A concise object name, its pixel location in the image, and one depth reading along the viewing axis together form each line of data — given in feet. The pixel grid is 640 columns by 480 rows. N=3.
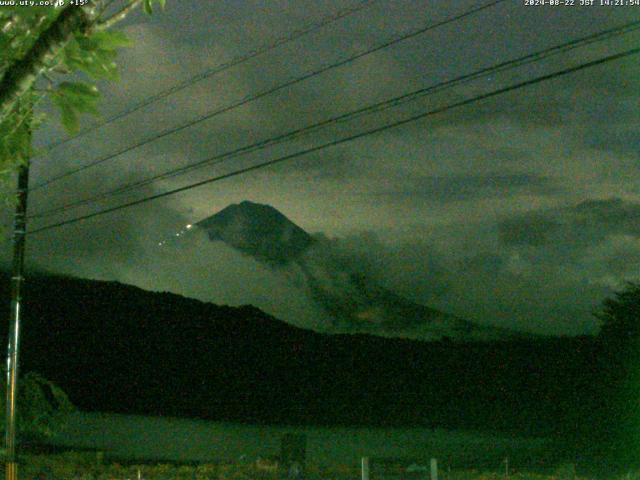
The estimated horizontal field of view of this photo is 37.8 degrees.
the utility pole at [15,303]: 53.98
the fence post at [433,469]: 37.63
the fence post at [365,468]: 36.40
